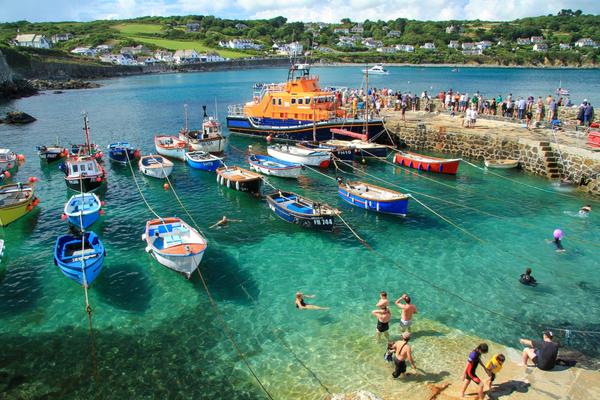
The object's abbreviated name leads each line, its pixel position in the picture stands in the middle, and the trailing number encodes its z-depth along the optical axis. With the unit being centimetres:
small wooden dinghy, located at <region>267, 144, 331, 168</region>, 3412
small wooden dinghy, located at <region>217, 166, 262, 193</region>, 2877
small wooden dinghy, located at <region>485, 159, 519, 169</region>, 3381
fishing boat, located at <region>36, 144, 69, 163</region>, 3776
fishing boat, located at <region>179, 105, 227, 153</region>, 3950
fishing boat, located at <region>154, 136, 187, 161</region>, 3823
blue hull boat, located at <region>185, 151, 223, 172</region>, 3444
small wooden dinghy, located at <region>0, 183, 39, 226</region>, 2345
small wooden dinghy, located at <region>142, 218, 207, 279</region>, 1802
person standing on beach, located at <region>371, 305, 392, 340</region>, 1416
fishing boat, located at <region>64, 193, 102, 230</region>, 2288
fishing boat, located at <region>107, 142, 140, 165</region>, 3712
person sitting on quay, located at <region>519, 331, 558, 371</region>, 1197
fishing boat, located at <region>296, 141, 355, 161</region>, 3538
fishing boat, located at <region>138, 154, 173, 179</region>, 3269
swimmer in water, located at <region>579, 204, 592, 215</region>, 2464
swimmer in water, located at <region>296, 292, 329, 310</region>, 1633
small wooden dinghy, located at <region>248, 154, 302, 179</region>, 3203
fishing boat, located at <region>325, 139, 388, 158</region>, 3672
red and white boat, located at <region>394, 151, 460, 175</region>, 3257
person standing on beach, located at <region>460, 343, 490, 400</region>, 1121
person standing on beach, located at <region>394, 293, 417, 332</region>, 1426
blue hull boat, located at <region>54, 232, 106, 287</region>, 1708
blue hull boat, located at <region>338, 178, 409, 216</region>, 2464
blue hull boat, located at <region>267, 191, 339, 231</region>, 2264
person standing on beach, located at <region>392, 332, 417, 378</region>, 1229
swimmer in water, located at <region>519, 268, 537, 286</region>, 1764
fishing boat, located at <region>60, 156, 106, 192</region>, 2933
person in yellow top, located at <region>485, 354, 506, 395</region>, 1120
